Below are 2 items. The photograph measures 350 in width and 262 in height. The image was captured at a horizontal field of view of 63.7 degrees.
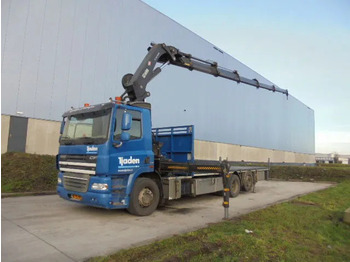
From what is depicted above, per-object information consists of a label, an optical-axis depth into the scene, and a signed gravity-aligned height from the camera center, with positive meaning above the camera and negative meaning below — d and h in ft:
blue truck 22.44 -0.22
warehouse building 46.93 +18.72
